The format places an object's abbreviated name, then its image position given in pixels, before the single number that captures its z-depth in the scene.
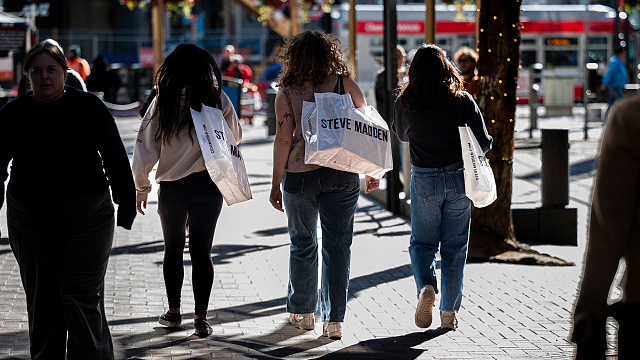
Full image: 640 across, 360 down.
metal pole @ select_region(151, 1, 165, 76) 22.84
